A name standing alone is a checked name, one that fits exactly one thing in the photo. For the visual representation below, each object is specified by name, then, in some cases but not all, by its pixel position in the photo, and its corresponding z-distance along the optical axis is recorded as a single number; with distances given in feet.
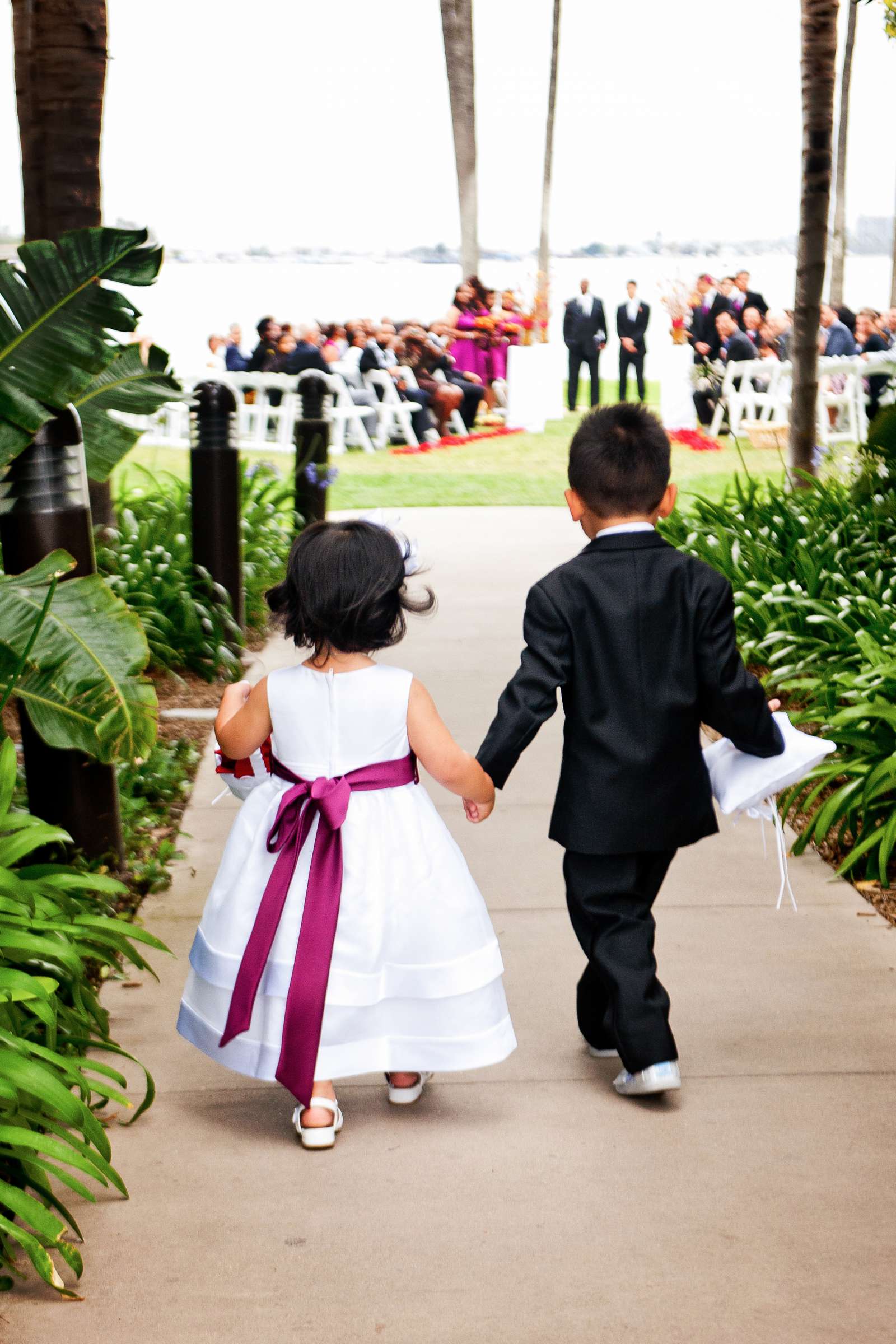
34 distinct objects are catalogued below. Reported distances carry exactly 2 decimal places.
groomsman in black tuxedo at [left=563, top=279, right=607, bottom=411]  73.97
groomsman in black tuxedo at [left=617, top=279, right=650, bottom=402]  72.95
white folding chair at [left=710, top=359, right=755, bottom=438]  60.03
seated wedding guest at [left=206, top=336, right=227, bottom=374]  67.01
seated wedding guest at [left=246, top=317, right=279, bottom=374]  66.03
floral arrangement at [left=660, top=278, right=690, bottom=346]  71.05
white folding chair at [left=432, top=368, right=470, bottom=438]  67.77
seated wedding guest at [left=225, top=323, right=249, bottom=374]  67.31
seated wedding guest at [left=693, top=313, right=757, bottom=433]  63.87
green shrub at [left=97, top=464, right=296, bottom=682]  23.49
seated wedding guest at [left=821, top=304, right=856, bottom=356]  63.46
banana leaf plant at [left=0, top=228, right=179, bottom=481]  13.37
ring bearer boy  10.34
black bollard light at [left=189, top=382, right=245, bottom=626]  24.97
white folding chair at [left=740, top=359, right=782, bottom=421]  62.39
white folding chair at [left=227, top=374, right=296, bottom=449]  59.21
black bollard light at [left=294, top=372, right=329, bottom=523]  33.19
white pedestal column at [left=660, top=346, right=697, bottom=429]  66.08
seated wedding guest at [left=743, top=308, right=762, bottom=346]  67.56
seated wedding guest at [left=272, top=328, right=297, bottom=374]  64.75
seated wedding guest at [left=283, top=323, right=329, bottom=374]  60.44
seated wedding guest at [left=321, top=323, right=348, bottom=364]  63.31
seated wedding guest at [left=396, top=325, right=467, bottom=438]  65.57
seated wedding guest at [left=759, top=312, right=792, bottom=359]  67.00
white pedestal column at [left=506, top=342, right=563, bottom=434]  66.64
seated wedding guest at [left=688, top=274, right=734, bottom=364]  66.04
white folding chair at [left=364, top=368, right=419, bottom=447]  63.00
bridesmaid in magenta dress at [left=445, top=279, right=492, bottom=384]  71.97
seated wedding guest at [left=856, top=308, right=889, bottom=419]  66.69
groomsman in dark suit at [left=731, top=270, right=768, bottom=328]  68.39
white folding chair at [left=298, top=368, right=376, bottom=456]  60.39
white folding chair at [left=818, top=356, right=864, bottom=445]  58.03
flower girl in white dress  9.96
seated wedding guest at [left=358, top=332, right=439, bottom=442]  63.77
